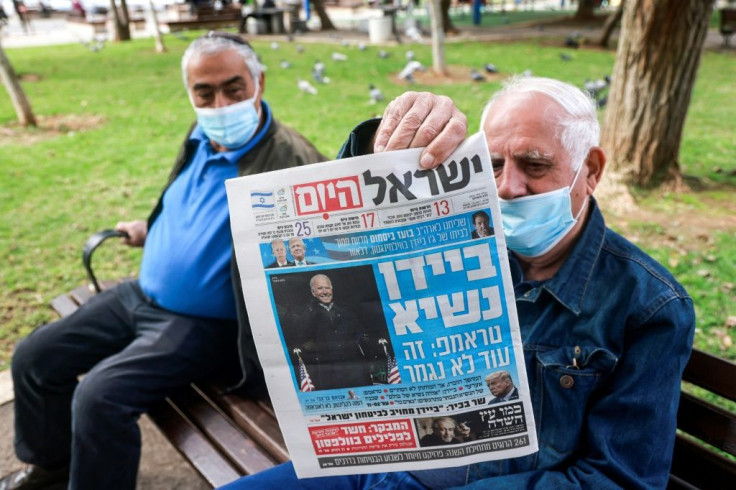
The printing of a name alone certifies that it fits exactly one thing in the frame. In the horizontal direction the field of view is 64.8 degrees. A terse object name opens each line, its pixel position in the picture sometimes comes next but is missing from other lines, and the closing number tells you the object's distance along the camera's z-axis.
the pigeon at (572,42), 14.96
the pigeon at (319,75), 11.01
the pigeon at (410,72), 10.47
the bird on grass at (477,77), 10.48
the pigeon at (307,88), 9.97
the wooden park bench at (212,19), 20.80
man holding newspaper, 1.34
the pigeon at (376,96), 9.03
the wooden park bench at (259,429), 1.62
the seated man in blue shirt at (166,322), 2.15
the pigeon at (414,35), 16.47
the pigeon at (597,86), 7.97
